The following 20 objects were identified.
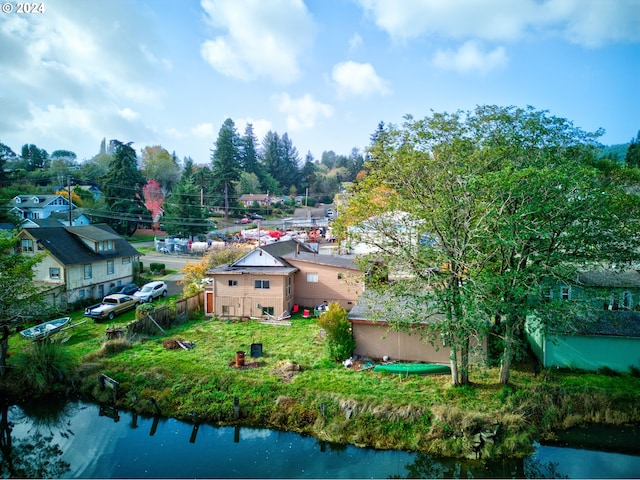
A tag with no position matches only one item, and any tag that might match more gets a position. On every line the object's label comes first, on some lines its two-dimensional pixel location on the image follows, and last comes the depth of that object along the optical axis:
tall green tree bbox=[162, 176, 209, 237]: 56.75
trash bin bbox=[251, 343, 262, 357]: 20.68
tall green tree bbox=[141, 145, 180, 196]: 87.06
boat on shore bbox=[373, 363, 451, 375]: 18.80
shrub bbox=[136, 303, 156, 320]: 24.15
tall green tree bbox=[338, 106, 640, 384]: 15.20
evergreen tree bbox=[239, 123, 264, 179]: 96.12
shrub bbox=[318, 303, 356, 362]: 20.03
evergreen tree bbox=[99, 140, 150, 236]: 61.19
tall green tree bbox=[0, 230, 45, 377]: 18.42
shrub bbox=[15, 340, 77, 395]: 18.30
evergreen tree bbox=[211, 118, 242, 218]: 76.62
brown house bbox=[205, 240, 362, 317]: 27.62
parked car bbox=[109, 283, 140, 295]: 32.06
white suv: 30.75
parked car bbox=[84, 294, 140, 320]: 26.31
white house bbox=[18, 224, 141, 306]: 29.52
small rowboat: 22.47
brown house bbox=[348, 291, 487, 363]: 19.92
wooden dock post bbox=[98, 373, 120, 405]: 17.53
